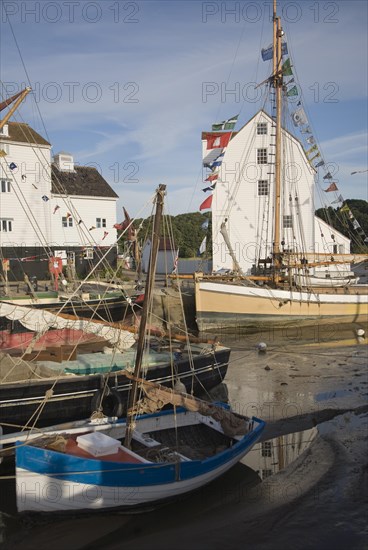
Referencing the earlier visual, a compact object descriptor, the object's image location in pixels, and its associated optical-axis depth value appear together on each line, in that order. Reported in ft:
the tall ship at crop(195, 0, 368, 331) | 101.15
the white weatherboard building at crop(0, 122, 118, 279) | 142.51
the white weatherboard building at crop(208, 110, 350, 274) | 138.10
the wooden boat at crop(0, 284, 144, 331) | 82.07
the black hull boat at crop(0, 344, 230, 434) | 39.34
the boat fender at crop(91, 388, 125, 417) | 39.99
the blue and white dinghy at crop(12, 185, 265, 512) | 28.19
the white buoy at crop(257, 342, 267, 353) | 75.93
